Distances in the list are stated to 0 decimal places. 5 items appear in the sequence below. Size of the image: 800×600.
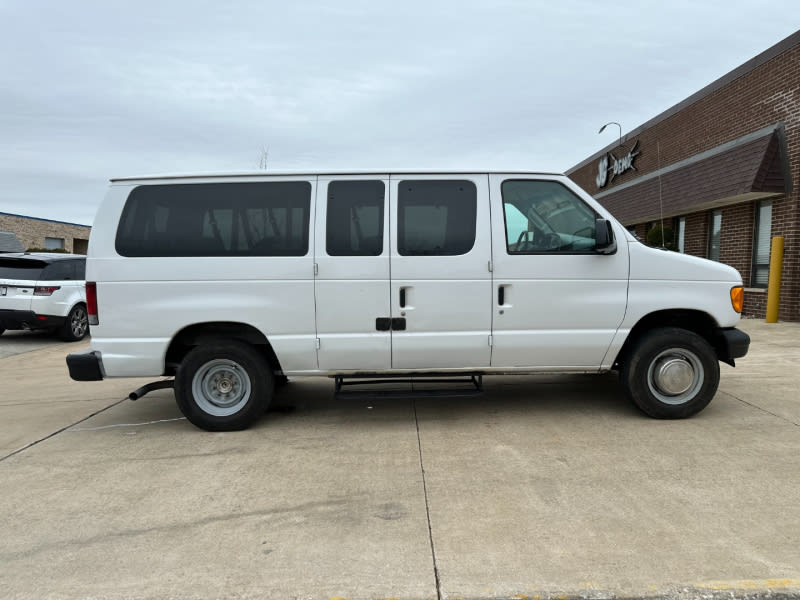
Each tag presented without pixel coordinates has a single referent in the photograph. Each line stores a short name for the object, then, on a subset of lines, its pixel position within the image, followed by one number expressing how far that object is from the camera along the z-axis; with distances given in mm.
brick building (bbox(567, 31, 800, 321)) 11195
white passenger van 4723
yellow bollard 11141
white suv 10523
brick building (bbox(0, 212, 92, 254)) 40000
